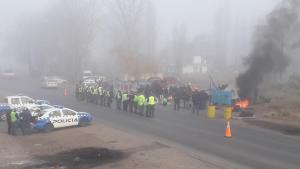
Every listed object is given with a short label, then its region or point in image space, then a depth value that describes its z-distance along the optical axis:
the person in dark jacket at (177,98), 32.56
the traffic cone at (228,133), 21.21
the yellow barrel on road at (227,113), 27.94
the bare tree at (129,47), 64.69
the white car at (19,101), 29.11
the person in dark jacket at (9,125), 23.53
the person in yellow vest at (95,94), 35.81
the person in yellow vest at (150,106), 27.79
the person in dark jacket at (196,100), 30.41
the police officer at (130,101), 30.64
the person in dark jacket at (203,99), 31.14
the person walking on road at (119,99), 32.06
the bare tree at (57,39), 71.88
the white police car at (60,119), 23.44
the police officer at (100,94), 35.22
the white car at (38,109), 24.92
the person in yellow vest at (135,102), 29.84
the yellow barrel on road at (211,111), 28.79
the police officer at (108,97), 34.01
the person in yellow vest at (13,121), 23.23
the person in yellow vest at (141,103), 29.16
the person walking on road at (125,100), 31.00
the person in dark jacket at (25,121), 23.06
